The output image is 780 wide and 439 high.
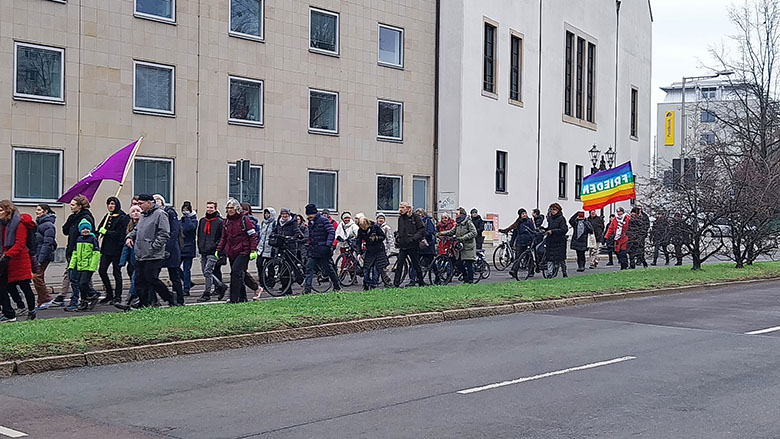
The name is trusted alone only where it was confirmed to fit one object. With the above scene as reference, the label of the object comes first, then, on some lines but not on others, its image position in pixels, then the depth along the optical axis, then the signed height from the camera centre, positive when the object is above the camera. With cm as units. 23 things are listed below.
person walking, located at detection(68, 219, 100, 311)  1494 -61
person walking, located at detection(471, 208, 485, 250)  2656 -4
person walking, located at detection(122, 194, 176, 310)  1395 -40
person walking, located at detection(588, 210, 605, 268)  2840 -45
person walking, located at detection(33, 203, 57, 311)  1523 -47
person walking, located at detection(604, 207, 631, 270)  2666 -34
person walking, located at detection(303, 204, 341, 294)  1800 -38
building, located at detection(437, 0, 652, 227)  3684 +558
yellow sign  6631 +643
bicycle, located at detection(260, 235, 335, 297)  1844 -99
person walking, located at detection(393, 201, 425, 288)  1970 -21
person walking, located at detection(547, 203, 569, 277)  2244 -44
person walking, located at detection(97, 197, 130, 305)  1547 -31
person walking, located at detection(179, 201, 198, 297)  1845 -48
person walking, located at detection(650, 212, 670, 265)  2358 -27
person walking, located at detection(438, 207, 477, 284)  2122 -50
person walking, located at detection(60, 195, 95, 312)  1528 -15
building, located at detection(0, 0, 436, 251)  2511 +361
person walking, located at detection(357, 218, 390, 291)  1925 -56
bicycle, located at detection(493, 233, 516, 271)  2888 -107
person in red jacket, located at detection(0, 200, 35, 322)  1300 -54
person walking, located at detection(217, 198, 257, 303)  1558 -42
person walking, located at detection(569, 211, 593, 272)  2644 -35
